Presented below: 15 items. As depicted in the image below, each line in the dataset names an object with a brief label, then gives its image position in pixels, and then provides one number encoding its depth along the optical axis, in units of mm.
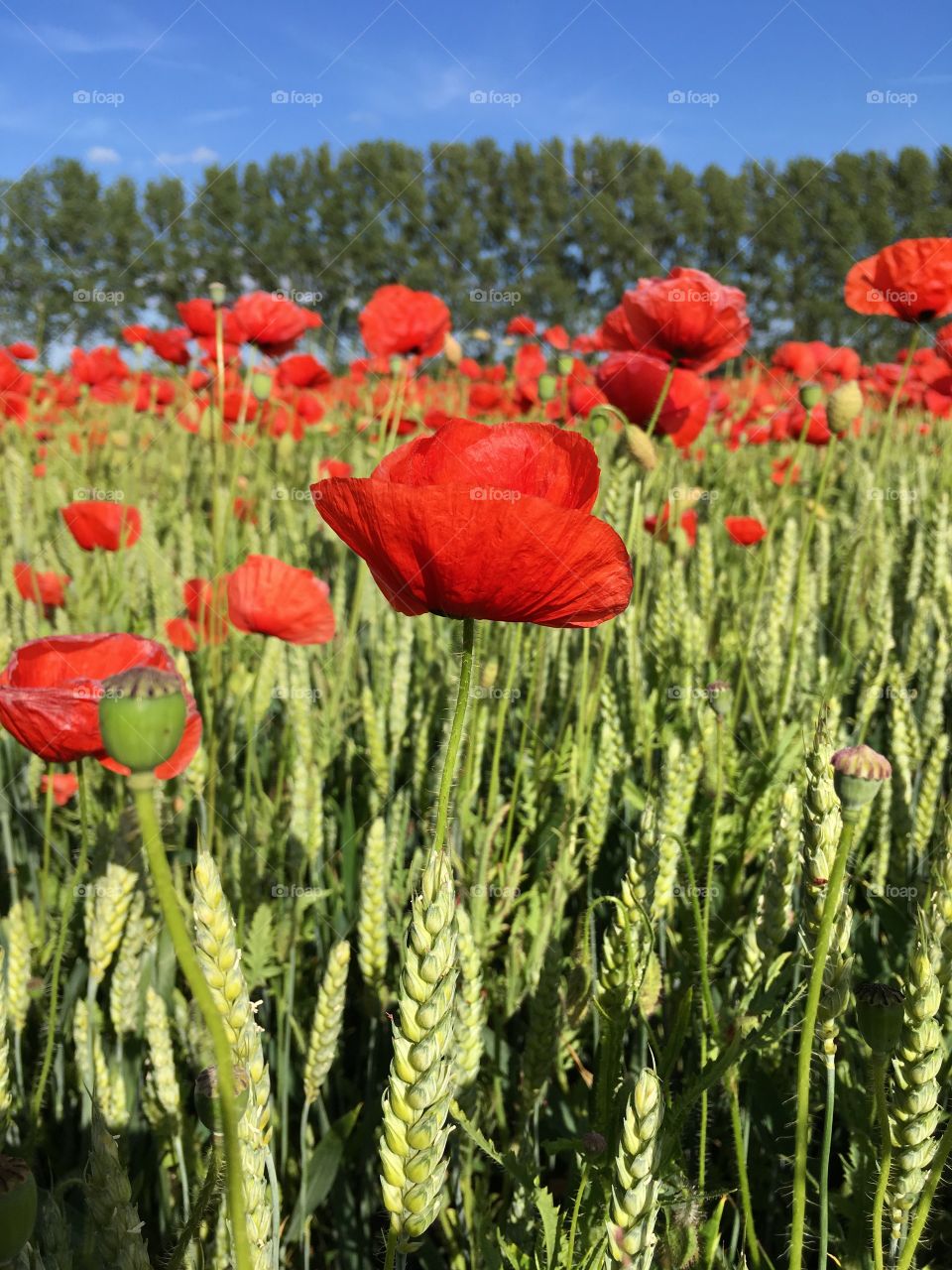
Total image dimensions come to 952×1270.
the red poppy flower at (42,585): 1354
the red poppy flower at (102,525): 1360
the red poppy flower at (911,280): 1344
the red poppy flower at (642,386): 1208
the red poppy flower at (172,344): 1882
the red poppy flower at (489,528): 424
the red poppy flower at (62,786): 1202
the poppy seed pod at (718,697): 943
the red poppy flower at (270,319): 1585
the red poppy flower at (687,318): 1087
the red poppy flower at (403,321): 1594
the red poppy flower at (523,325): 2082
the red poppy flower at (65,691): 593
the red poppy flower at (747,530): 1536
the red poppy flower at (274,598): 1036
